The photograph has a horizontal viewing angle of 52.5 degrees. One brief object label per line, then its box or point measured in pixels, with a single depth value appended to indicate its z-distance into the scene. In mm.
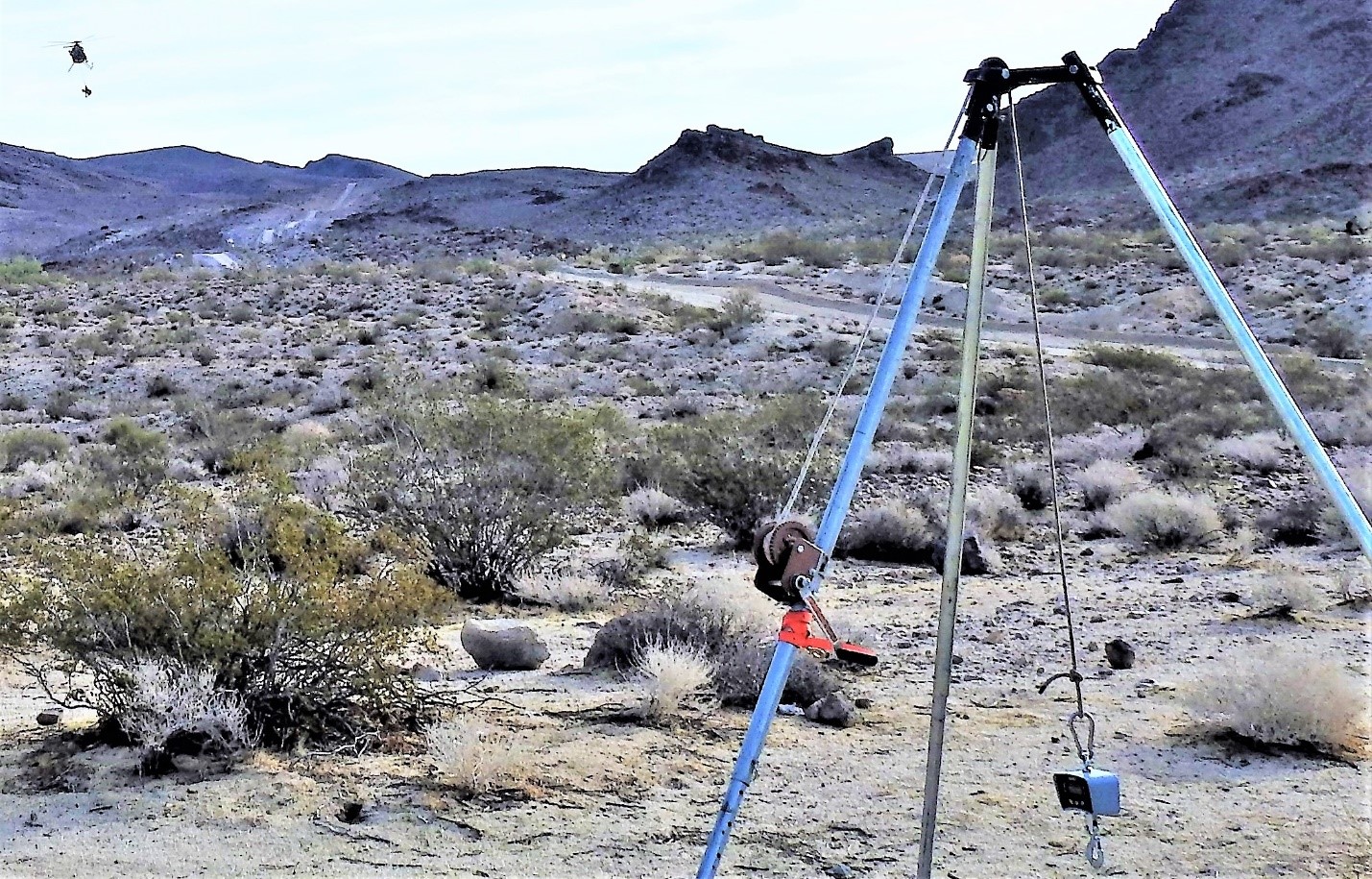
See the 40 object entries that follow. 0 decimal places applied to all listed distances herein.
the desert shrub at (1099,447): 19938
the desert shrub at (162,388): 29938
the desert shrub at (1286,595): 10445
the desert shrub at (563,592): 11125
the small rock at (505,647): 8758
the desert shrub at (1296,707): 6992
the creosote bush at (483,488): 11383
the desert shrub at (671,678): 7516
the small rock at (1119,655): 9000
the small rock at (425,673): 8266
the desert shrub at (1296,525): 13711
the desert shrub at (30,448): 21538
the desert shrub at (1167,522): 13625
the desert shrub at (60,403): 27188
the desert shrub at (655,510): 15438
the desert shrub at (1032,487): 16375
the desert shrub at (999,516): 14375
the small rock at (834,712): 7539
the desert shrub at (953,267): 47894
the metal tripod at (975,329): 3479
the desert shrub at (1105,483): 16109
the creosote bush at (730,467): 14125
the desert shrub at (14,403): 28094
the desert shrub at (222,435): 20219
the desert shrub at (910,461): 18859
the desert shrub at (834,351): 33844
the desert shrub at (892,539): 13430
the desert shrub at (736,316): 37344
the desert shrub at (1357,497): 13523
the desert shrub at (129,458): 18380
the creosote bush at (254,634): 6734
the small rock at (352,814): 5945
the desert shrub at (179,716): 6410
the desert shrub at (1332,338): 35344
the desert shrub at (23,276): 48219
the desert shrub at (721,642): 7871
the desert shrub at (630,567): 11859
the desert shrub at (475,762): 6262
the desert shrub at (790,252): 55875
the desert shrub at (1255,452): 18234
